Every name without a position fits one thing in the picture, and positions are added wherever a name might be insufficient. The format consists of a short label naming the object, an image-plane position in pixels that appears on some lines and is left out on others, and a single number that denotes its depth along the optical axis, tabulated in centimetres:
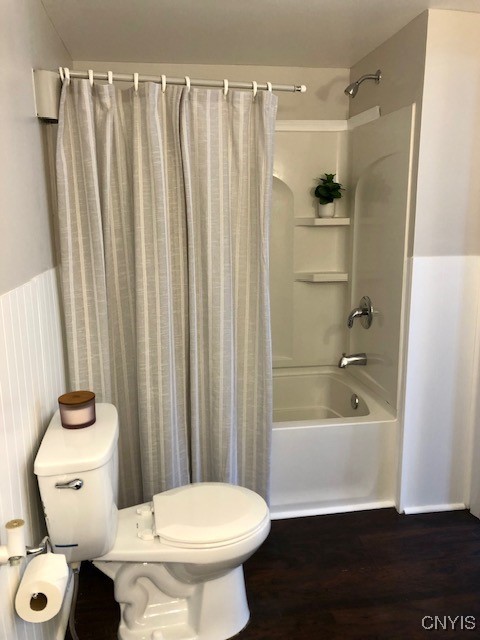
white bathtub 246
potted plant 299
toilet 155
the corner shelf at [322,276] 310
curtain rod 188
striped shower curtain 196
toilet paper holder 109
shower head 257
